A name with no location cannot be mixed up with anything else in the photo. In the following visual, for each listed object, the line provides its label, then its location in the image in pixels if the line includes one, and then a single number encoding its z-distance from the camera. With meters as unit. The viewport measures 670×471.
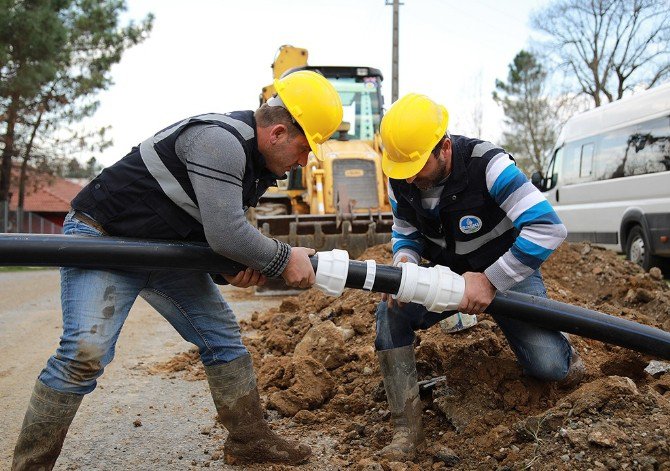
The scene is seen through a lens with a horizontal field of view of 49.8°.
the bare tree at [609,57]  28.51
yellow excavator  10.46
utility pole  23.19
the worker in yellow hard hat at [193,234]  3.14
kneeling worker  3.53
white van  10.52
